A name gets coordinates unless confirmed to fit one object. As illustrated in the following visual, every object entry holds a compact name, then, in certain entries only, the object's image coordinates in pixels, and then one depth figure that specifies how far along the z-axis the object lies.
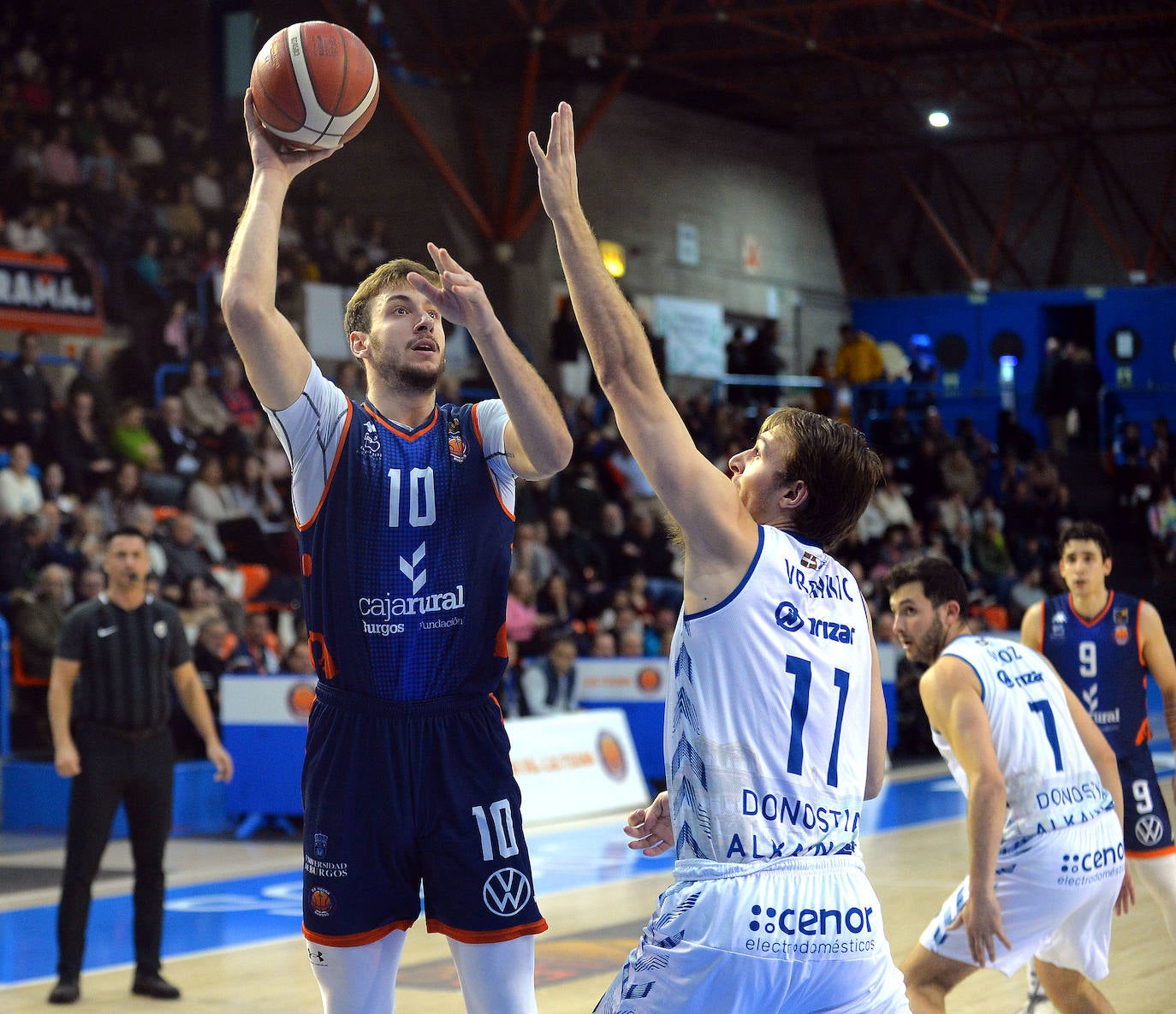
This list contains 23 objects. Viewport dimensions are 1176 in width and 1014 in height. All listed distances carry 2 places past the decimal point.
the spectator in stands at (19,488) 12.84
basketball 3.84
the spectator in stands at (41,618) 11.79
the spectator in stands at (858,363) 26.30
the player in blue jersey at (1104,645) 7.07
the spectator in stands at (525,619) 13.98
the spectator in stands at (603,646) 14.27
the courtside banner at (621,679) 13.28
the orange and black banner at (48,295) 15.32
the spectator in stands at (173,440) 14.84
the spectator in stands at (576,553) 16.89
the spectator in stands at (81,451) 13.79
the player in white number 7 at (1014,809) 4.72
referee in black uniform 7.16
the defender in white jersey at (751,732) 3.00
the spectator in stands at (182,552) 12.94
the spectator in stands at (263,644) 12.47
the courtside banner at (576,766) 12.01
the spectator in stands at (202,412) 15.32
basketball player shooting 3.77
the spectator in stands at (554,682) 13.09
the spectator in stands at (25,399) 13.67
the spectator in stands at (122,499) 13.31
